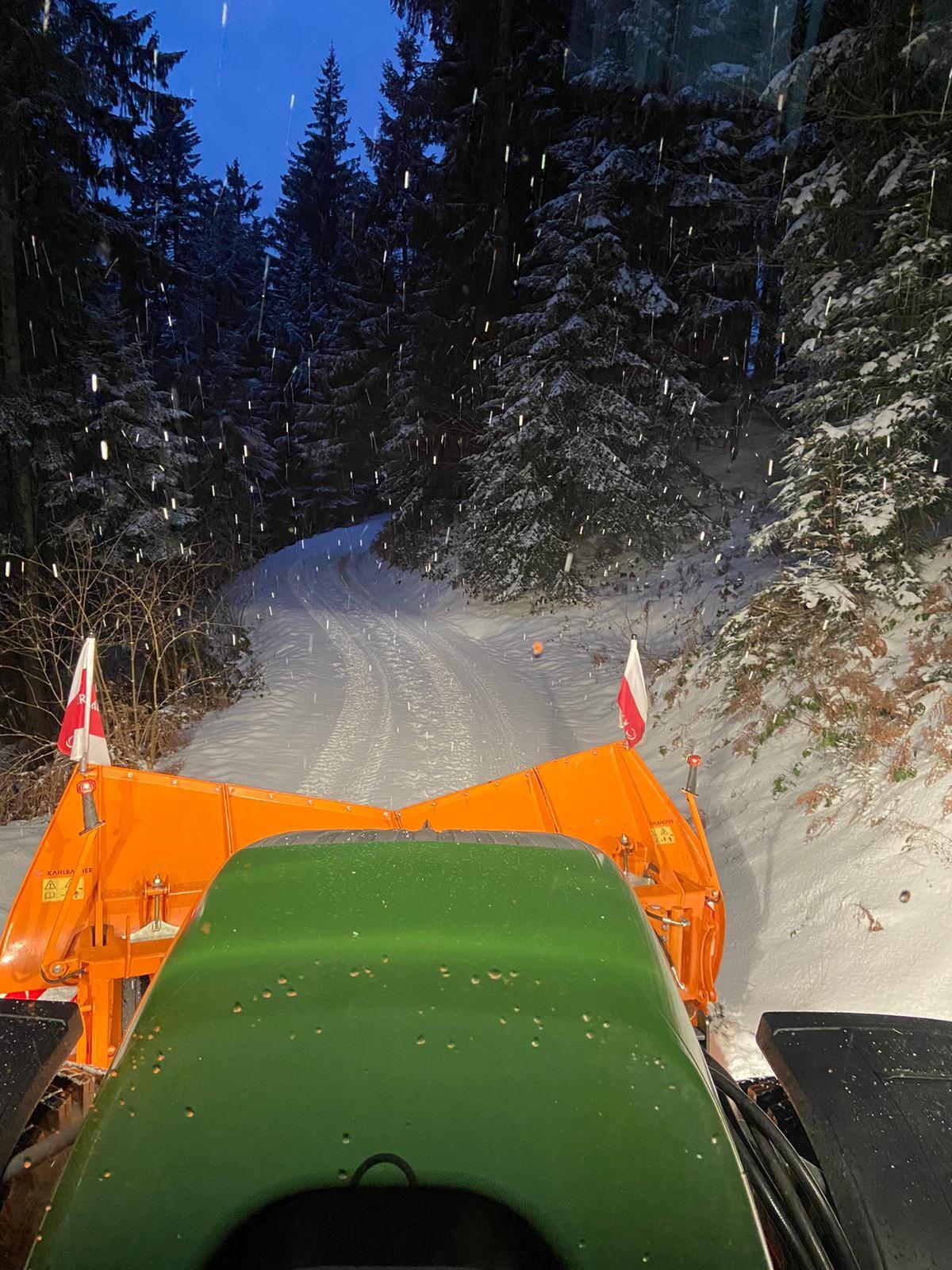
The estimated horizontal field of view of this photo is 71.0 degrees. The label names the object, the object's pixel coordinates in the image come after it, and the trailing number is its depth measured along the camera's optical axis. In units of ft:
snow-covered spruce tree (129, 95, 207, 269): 116.66
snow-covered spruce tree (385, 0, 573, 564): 64.03
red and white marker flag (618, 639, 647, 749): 18.03
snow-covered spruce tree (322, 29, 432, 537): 89.10
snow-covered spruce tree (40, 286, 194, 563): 43.39
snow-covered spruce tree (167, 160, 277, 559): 91.45
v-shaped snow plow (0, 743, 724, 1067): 10.27
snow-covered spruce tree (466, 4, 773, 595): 52.19
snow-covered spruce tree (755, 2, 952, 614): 23.22
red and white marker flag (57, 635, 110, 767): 14.85
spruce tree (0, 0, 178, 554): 39.42
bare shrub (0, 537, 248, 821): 27.61
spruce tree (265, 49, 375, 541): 133.69
